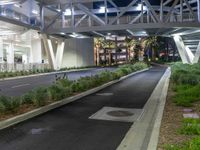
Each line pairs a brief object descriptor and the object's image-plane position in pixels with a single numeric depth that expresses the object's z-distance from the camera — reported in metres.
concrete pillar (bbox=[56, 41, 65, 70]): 41.59
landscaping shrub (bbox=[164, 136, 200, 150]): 4.62
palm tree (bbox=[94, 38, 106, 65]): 70.25
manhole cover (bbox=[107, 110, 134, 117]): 8.46
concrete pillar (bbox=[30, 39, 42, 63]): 45.99
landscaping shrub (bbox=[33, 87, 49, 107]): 9.01
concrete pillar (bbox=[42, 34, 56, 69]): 37.34
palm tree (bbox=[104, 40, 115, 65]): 76.04
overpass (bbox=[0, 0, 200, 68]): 32.27
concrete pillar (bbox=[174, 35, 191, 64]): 41.98
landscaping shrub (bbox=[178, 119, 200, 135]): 5.81
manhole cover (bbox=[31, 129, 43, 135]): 6.45
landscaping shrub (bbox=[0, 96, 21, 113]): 7.76
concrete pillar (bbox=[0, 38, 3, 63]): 35.58
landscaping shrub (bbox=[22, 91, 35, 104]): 9.34
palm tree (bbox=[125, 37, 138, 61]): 74.18
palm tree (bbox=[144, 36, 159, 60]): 70.67
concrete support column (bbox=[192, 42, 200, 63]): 40.16
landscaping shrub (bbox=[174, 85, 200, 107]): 9.37
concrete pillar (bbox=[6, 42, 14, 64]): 39.74
